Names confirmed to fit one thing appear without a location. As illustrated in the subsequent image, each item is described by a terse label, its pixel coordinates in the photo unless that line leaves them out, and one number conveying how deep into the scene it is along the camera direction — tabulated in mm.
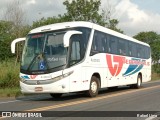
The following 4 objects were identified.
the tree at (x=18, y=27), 38000
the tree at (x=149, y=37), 93594
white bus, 14922
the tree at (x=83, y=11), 36969
